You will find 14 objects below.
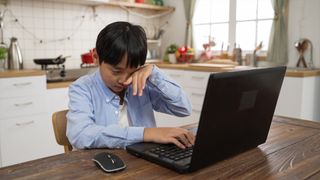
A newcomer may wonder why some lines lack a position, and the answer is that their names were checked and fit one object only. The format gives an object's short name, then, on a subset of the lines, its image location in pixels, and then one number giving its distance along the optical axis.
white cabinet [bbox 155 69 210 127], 3.18
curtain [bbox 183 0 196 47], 3.88
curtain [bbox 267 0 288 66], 3.06
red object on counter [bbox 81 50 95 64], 3.19
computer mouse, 0.77
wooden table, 0.76
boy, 0.97
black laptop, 0.70
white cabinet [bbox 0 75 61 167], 2.43
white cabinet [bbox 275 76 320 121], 2.52
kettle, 2.72
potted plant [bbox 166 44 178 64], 3.85
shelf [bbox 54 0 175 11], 3.24
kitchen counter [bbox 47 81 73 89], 2.67
